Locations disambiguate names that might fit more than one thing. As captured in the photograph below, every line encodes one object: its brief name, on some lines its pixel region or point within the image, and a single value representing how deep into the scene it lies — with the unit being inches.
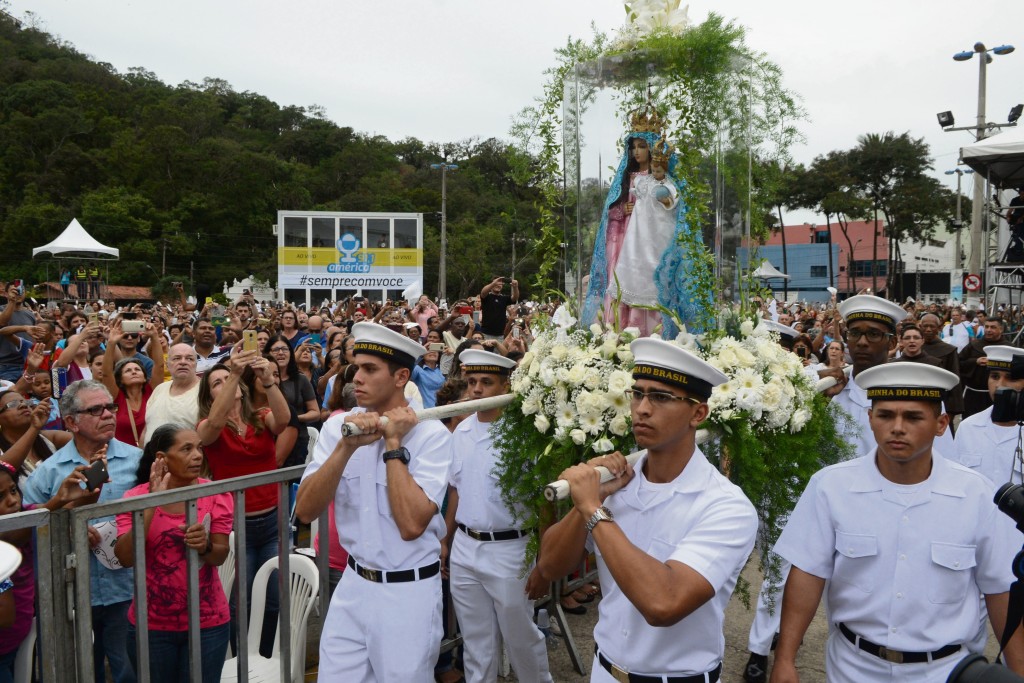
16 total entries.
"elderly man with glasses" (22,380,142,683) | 155.3
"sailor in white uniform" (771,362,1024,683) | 110.0
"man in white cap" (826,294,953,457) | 201.3
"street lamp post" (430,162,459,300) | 1563.6
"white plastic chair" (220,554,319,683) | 156.8
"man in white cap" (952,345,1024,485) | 199.9
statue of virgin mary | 173.6
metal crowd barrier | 121.2
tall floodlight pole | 866.1
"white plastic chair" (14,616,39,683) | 142.3
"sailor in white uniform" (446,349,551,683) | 173.5
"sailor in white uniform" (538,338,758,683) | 101.3
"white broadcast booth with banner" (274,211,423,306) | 1701.5
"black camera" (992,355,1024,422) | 124.7
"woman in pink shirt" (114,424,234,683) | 144.6
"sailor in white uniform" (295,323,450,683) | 132.5
